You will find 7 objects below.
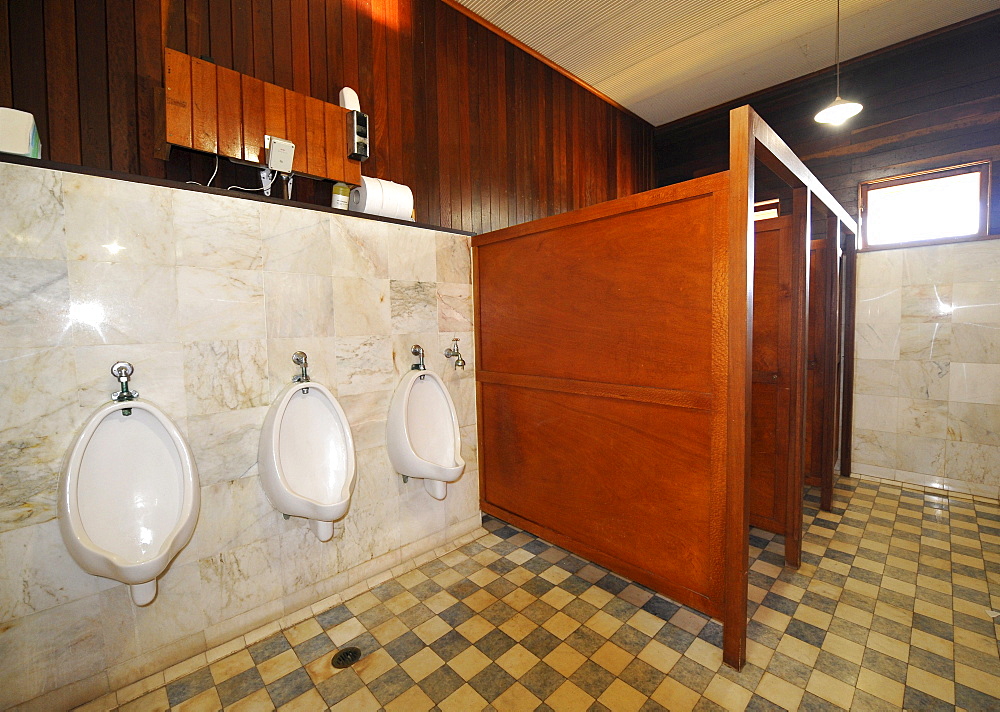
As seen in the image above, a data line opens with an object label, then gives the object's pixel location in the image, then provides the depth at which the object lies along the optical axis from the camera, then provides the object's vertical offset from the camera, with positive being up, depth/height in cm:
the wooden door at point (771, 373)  222 -19
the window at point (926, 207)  295 +92
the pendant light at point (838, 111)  274 +144
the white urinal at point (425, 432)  200 -46
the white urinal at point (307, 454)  162 -46
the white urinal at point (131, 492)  128 -47
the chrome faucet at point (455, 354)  240 -7
